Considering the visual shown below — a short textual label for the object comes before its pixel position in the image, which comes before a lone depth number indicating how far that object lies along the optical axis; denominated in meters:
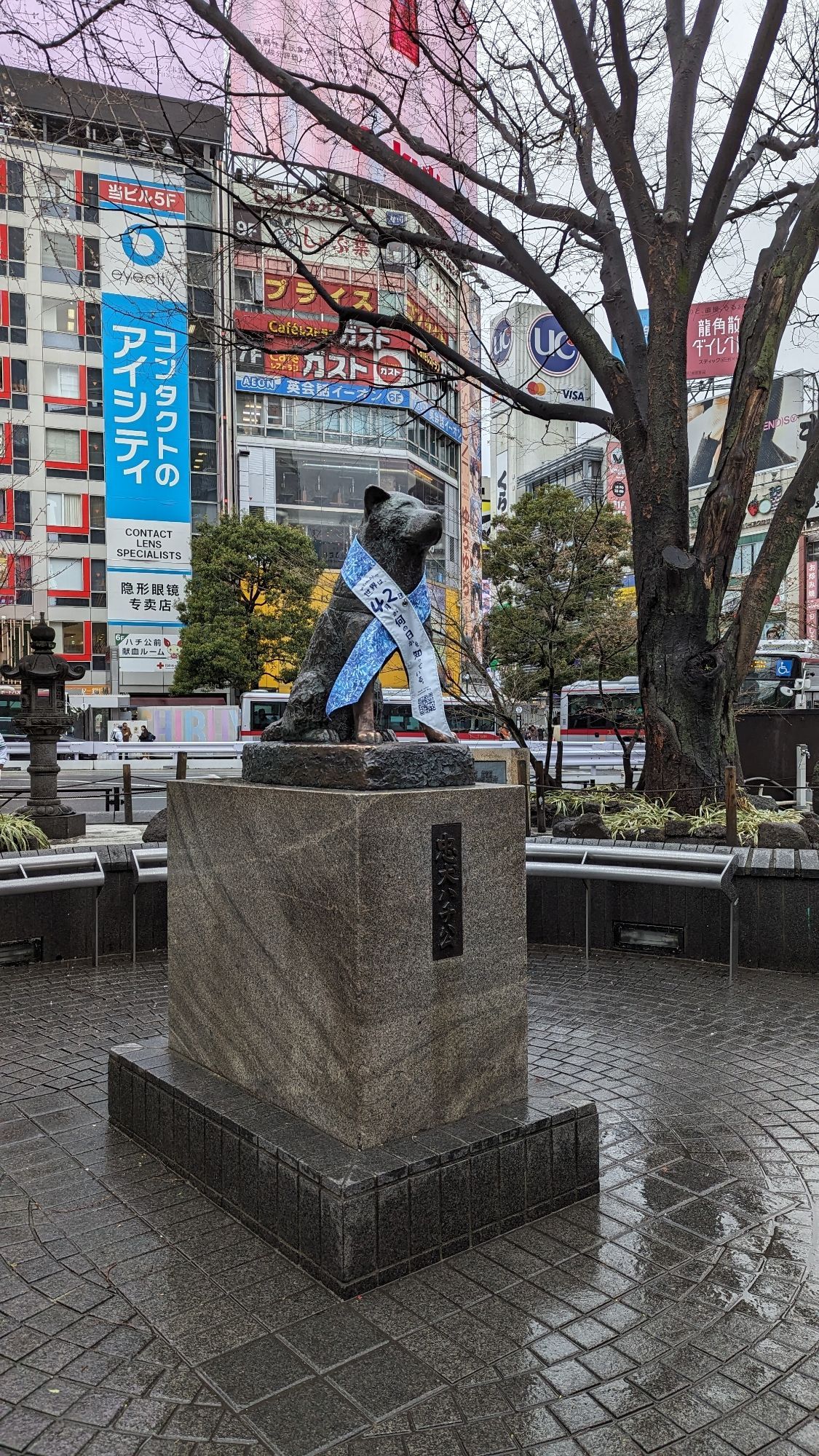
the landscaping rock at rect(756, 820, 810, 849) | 7.50
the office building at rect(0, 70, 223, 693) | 39.31
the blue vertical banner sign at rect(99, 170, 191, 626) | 39.25
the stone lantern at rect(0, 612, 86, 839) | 13.43
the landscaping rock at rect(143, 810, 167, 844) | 8.53
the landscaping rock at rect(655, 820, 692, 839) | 8.20
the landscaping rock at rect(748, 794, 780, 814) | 9.34
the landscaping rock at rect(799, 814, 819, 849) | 7.84
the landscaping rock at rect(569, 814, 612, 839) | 8.21
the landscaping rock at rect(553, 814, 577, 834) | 8.37
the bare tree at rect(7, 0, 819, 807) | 9.00
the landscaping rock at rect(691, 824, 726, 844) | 7.95
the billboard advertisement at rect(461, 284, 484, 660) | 46.50
